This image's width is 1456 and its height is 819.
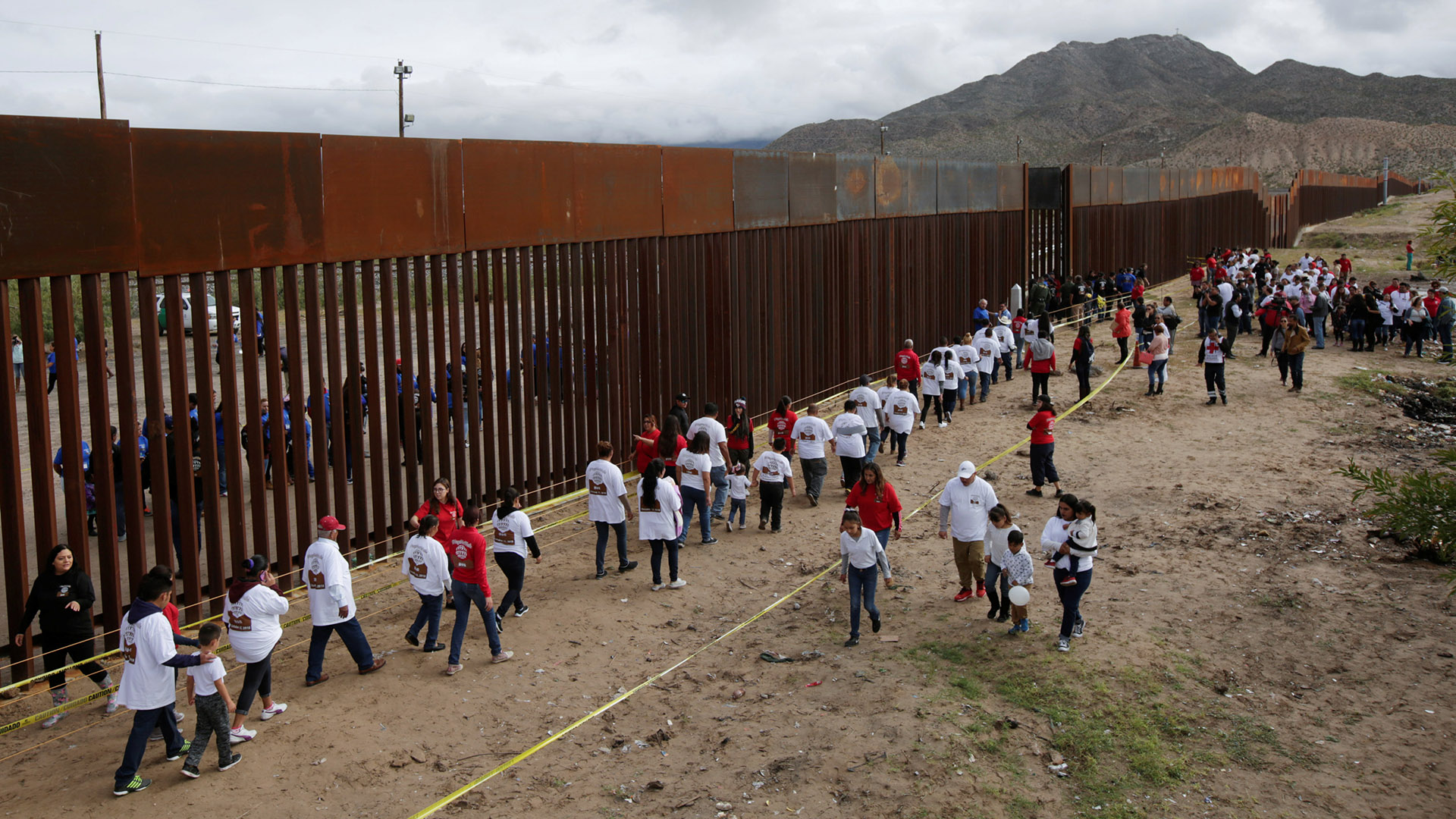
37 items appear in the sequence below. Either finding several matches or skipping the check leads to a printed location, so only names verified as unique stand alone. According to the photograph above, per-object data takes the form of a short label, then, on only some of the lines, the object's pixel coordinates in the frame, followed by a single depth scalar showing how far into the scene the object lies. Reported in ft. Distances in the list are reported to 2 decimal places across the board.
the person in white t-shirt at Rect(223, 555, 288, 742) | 27.78
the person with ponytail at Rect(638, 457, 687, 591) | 38.65
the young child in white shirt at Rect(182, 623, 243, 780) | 25.64
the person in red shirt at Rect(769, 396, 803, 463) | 49.08
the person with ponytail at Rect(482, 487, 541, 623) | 34.55
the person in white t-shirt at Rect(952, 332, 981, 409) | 67.82
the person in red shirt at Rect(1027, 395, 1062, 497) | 49.14
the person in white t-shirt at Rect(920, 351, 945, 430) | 63.21
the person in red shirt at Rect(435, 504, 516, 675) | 32.30
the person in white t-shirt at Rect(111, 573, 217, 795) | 25.21
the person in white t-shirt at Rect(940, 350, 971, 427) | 63.36
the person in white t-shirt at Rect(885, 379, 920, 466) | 55.52
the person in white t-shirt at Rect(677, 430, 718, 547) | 43.16
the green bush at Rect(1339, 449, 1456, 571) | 24.48
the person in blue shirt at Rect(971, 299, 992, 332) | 82.26
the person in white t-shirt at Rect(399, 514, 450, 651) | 32.24
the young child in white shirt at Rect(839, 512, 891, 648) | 33.65
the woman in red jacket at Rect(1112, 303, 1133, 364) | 79.41
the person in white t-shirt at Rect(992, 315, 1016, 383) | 74.64
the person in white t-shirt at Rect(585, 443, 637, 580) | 39.42
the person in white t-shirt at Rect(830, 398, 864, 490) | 49.67
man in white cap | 36.47
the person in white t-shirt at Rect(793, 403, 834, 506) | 48.39
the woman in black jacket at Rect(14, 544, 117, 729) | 29.17
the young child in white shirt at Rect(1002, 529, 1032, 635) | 34.27
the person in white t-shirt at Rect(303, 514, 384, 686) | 30.01
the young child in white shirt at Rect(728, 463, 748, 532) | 46.09
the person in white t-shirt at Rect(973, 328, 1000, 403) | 70.33
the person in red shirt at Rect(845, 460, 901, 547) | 37.45
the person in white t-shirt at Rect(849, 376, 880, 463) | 53.93
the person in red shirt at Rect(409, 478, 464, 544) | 35.29
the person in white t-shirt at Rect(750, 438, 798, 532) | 44.88
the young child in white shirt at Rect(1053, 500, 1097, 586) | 33.09
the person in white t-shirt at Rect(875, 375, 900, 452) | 56.03
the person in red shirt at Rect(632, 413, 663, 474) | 44.73
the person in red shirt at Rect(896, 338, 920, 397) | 62.69
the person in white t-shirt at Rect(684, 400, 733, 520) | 45.65
